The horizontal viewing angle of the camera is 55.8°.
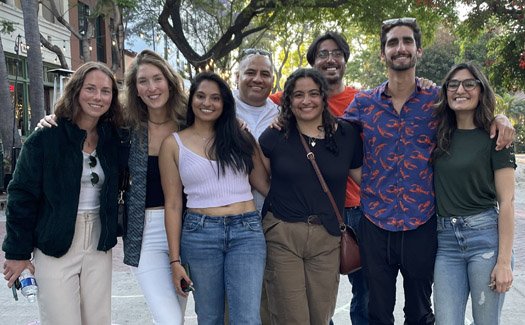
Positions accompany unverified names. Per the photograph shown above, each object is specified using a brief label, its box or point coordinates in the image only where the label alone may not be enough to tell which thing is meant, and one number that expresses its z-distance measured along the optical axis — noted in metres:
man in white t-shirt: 3.82
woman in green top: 2.86
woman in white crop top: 2.97
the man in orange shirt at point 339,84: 3.95
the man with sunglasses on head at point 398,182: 3.09
